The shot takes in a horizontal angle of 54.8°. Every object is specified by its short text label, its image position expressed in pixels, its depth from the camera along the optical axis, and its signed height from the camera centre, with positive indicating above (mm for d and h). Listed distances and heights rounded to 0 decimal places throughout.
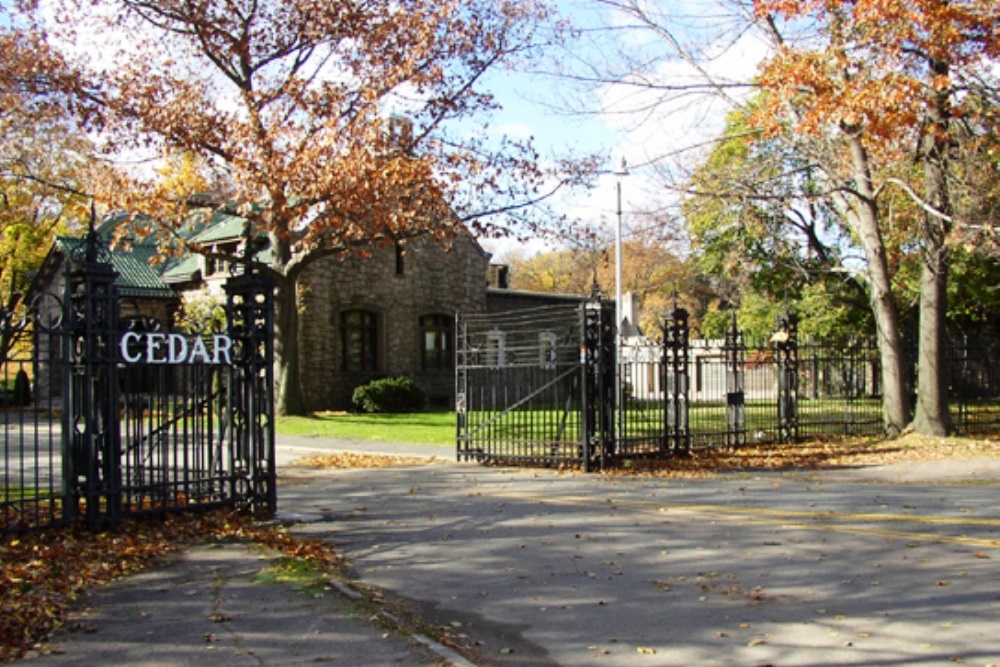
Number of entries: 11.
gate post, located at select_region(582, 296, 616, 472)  15289 -185
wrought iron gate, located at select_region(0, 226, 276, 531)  9422 -182
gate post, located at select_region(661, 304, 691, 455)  17000 -178
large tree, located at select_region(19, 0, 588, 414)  23484 +5992
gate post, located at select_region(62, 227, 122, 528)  9430 -145
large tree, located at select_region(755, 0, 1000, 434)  16453 +4596
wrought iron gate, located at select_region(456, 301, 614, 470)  15359 -311
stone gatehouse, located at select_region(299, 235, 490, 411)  33469 +2203
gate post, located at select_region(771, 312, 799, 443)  19812 -253
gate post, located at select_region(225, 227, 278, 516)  11000 -147
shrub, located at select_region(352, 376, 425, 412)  32812 -754
